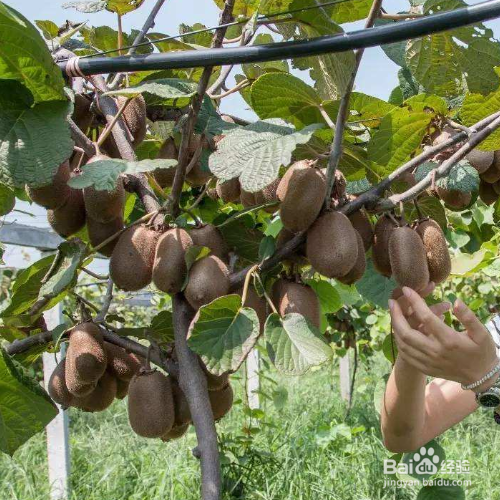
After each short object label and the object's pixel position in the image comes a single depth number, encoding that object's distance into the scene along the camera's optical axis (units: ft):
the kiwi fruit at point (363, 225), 3.01
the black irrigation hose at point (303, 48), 2.26
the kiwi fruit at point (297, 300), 2.77
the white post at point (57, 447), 10.25
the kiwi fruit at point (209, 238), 2.99
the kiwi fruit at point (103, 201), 2.75
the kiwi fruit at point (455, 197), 3.25
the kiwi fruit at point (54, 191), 2.76
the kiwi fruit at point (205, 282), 2.69
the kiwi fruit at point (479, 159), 3.37
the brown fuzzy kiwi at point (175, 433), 3.39
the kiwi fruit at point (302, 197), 2.68
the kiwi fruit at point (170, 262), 2.75
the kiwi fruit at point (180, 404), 3.18
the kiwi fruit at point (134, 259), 2.83
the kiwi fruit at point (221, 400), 3.27
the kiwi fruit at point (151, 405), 3.06
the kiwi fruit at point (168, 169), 3.36
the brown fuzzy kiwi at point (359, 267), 2.87
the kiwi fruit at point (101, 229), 2.98
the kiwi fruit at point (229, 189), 3.47
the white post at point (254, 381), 12.77
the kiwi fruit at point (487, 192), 3.62
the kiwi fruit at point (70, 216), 2.92
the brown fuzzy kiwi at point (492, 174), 3.48
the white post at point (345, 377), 16.35
